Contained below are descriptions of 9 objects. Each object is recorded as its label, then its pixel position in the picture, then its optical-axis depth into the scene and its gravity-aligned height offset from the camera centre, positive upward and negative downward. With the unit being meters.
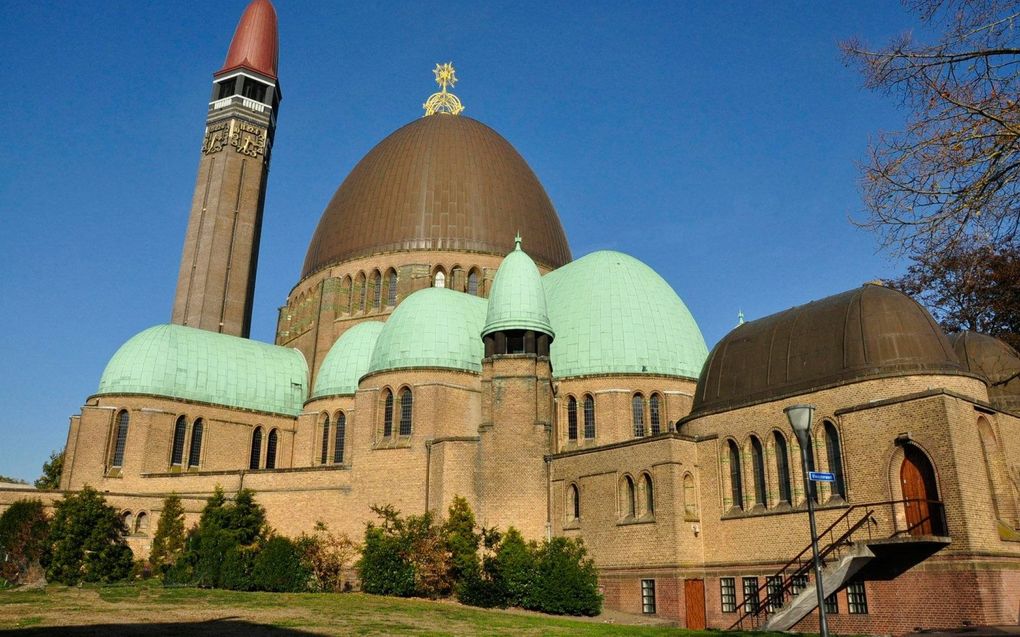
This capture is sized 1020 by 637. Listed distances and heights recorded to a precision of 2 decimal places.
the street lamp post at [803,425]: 15.03 +2.96
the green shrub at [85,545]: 33.84 +1.83
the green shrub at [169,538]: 36.72 +2.27
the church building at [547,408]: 23.75 +7.06
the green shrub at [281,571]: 30.17 +0.75
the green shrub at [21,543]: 34.50 +1.91
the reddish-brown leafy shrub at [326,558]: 31.22 +1.25
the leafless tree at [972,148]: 10.34 +5.24
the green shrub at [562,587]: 27.67 +0.25
